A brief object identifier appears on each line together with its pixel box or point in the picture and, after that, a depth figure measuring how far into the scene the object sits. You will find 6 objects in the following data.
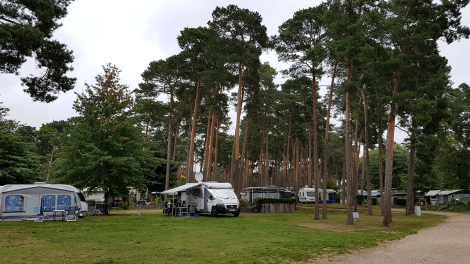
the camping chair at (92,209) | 20.91
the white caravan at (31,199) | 16.83
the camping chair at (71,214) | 16.97
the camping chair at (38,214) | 16.42
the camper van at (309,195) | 45.88
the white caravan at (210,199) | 20.56
